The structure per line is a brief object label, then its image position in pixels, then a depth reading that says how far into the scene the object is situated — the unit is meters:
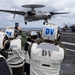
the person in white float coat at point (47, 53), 2.05
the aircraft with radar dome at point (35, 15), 34.75
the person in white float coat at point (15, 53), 3.04
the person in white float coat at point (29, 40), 3.91
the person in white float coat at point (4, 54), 1.26
